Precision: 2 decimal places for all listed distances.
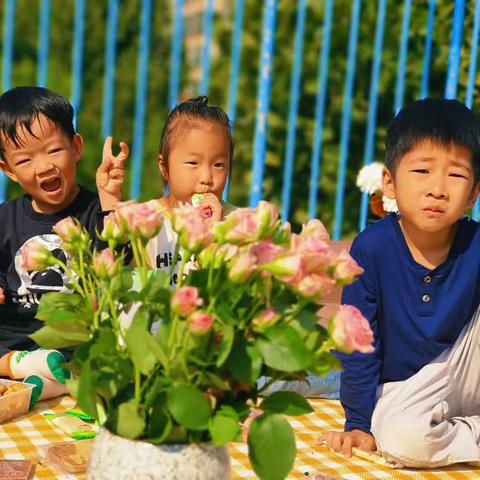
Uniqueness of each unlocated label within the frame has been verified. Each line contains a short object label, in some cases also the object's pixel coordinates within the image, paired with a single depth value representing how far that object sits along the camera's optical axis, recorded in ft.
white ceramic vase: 7.13
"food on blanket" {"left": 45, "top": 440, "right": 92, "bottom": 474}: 11.61
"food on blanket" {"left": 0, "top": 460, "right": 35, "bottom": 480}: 11.10
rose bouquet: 6.93
